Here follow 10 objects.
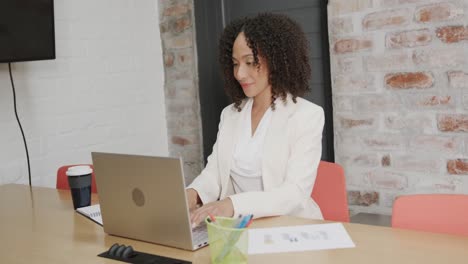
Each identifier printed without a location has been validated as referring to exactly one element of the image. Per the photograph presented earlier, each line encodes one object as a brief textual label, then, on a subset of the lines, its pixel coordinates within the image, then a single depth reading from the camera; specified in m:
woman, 1.88
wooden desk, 1.23
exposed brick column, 3.20
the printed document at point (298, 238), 1.31
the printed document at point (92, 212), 1.71
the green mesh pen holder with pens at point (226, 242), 1.16
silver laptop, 1.29
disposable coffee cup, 1.84
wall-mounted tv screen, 2.23
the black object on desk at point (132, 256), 1.29
